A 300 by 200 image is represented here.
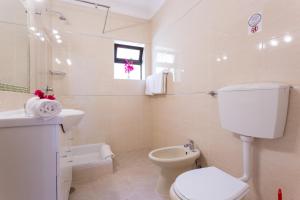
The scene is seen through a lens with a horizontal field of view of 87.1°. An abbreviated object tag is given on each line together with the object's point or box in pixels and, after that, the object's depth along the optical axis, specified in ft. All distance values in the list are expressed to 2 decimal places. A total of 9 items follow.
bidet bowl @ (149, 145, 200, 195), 4.80
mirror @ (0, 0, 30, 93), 3.89
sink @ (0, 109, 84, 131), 2.65
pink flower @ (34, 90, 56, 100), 3.40
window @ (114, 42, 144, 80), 9.16
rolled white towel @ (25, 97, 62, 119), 2.80
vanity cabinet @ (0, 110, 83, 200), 2.71
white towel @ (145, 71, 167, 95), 7.48
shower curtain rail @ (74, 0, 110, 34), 8.34
